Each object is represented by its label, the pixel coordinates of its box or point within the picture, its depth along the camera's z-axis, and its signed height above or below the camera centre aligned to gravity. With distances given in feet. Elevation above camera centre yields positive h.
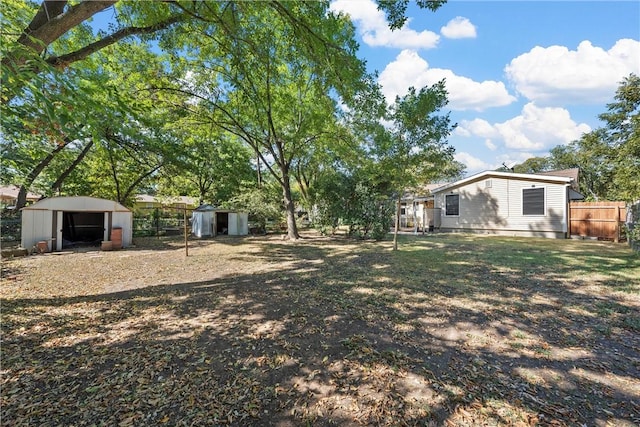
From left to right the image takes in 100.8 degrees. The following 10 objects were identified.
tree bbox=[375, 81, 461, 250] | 27.94 +8.47
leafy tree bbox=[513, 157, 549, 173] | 133.97 +25.43
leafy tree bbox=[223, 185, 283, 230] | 53.67 +2.20
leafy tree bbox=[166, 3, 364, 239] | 16.76 +13.90
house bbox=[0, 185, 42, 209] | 69.28 +5.42
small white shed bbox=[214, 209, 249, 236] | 55.01 -1.75
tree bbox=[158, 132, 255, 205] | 50.24 +9.90
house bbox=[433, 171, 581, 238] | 42.98 +1.93
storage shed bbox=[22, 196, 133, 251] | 31.81 -0.51
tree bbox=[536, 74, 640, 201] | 33.17 +12.66
